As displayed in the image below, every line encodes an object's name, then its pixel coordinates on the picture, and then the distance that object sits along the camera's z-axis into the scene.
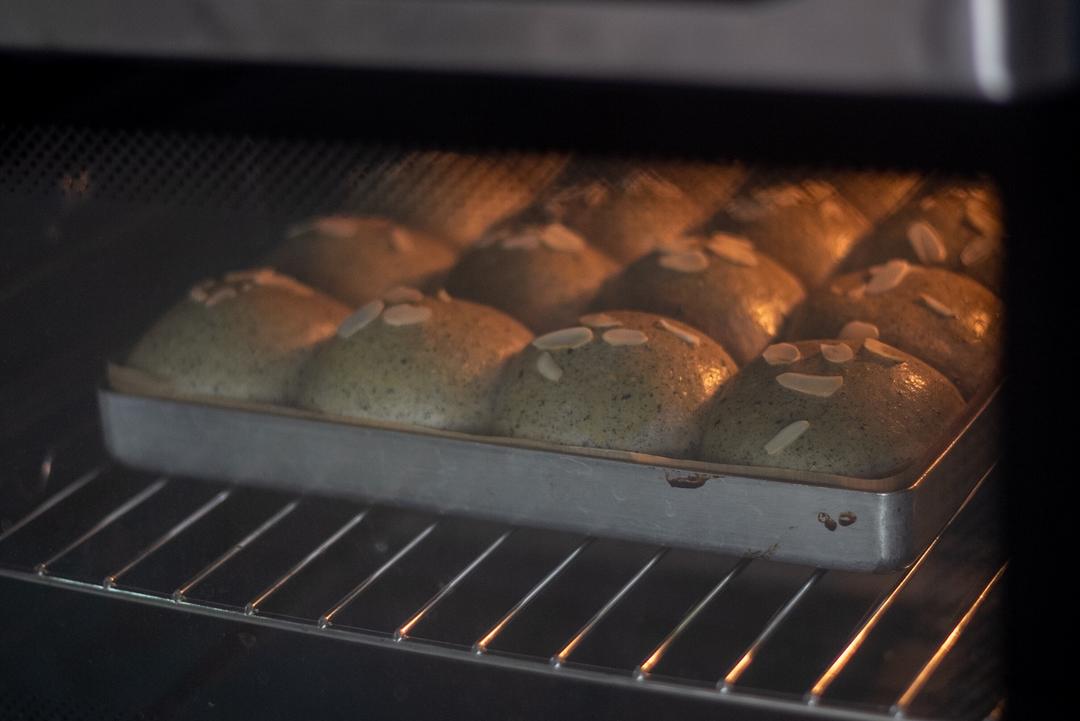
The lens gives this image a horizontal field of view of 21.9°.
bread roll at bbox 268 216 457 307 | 0.97
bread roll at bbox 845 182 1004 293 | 0.89
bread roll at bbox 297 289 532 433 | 0.89
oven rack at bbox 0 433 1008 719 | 0.81
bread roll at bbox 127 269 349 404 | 0.92
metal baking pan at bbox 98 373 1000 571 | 0.82
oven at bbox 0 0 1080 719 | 0.67
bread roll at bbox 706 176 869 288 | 0.96
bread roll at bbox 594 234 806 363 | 0.91
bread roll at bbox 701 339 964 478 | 0.84
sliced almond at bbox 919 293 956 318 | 0.89
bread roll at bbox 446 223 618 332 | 0.94
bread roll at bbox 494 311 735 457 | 0.87
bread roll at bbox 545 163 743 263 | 0.95
